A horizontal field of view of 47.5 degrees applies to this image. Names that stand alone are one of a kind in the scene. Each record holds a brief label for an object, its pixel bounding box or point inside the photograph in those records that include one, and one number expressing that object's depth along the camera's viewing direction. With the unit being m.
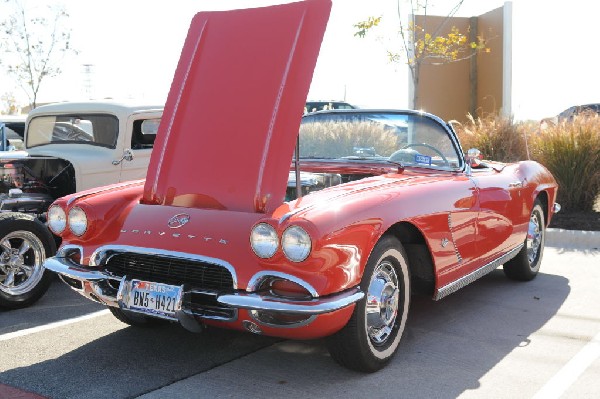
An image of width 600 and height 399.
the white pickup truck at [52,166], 5.12
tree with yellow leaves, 13.19
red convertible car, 3.32
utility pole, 45.09
